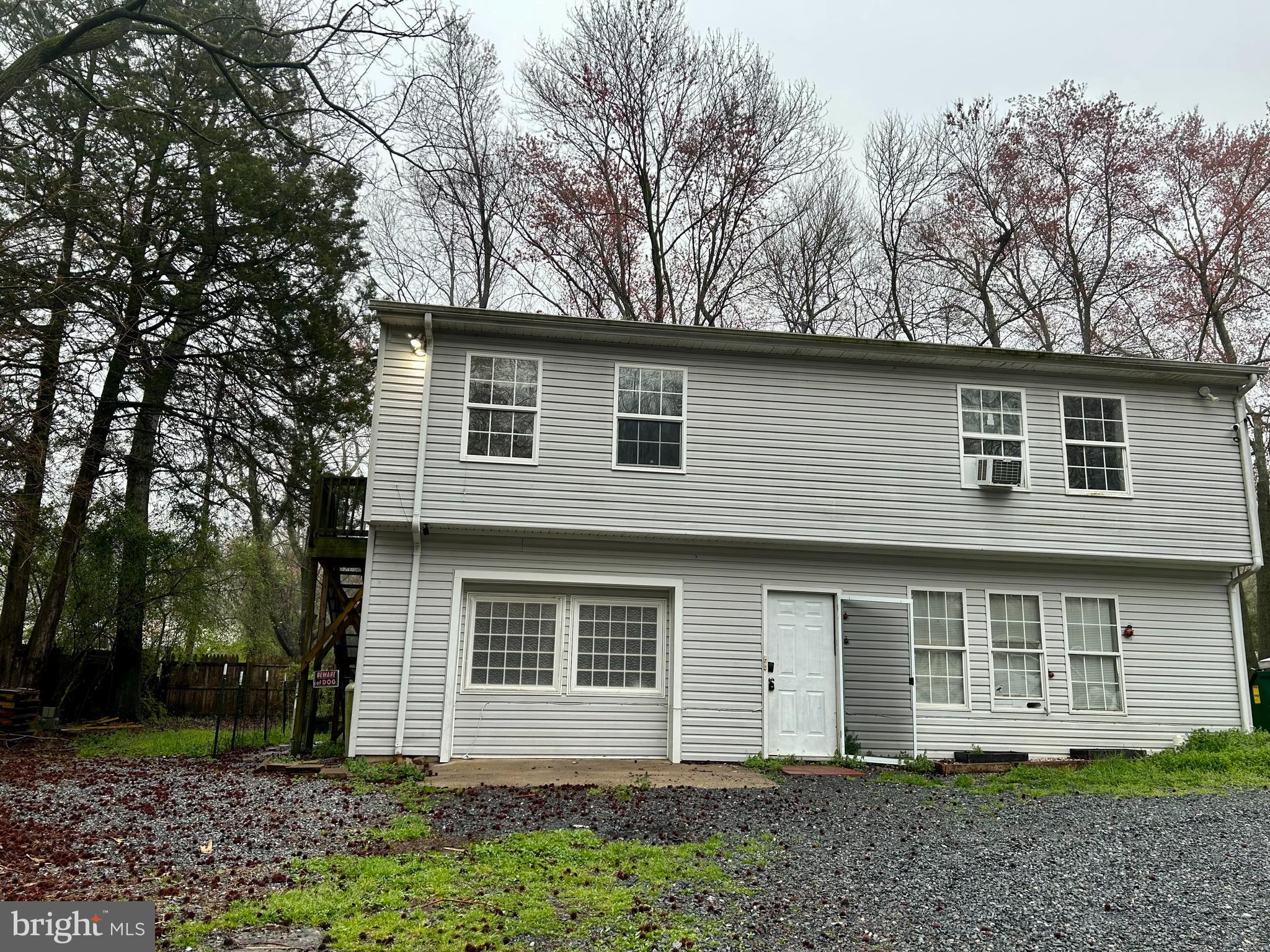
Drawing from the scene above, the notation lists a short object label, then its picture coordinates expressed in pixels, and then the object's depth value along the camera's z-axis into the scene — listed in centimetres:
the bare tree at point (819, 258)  2416
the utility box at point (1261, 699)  1322
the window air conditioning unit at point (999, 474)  1211
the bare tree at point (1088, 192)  2159
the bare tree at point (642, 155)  2208
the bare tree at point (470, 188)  2309
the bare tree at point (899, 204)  2333
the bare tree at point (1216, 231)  2034
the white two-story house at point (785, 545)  1119
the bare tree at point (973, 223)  2272
